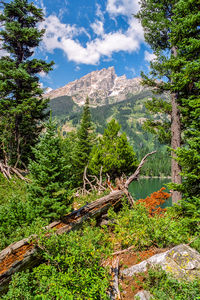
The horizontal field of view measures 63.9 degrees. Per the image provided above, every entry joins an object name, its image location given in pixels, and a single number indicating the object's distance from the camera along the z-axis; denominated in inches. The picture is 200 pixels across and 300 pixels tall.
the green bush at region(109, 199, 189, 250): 209.9
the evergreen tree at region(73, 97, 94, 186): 1094.4
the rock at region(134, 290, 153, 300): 149.4
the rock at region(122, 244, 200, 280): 157.2
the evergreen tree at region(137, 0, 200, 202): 287.6
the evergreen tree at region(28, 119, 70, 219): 237.1
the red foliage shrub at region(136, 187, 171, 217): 556.3
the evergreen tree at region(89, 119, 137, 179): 709.3
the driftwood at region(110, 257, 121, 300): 155.3
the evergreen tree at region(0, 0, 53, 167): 533.4
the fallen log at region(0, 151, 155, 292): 150.1
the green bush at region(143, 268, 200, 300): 131.3
